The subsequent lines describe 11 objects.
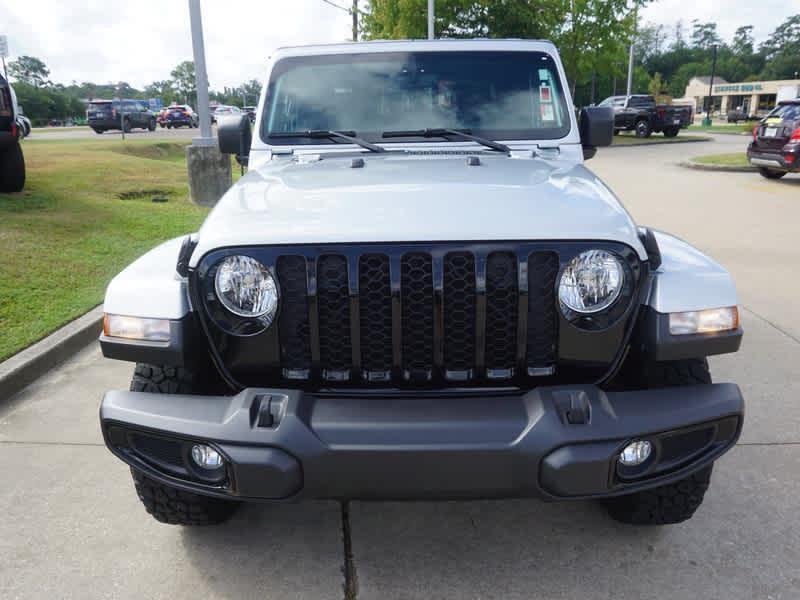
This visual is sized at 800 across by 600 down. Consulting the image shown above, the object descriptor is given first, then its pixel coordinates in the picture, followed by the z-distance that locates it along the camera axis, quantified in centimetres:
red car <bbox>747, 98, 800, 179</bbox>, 1288
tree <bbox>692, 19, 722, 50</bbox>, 13962
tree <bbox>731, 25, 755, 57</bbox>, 12391
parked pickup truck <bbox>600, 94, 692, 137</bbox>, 2862
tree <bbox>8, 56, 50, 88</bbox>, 10569
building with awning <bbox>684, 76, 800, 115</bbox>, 8044
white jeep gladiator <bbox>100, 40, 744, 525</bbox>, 193
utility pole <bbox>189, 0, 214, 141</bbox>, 926
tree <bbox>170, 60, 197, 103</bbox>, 9950
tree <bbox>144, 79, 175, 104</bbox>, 10250
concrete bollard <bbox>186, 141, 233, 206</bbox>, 958
